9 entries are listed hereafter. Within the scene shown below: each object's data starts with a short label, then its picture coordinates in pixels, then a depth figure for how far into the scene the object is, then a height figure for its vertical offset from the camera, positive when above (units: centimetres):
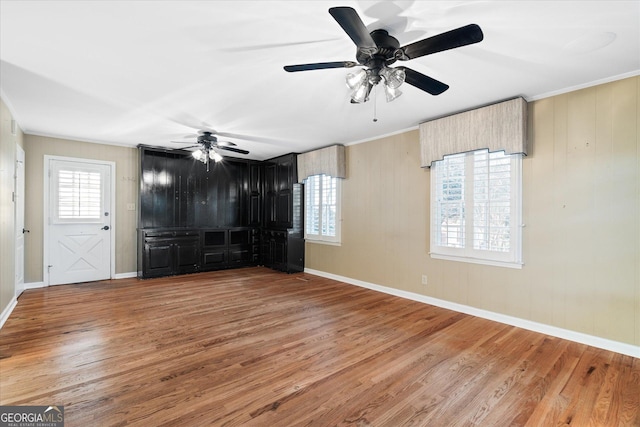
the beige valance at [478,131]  325 +99
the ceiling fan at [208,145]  478 +114
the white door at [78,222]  511 -15
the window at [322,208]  579 +11
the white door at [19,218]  429 -8
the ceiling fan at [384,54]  168 +105
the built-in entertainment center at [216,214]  589 -1
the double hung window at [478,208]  342 +7
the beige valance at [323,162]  552 +100
